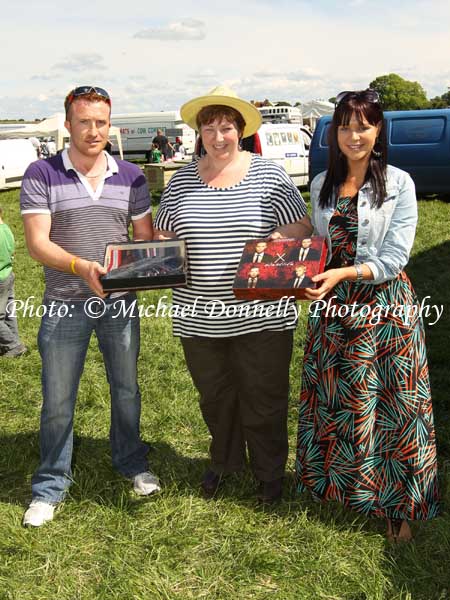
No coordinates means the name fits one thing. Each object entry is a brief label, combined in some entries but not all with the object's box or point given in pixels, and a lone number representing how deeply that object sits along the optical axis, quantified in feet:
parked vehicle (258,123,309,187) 50.96
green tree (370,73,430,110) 295.28
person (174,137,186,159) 101.43
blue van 43.06
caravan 113.39
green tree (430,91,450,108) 269.40
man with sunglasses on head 9.98
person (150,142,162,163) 72.54
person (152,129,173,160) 83.61
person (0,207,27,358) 19.71
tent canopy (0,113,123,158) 78.15
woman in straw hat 9.89
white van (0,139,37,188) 61.87
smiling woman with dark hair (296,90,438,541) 9.17
